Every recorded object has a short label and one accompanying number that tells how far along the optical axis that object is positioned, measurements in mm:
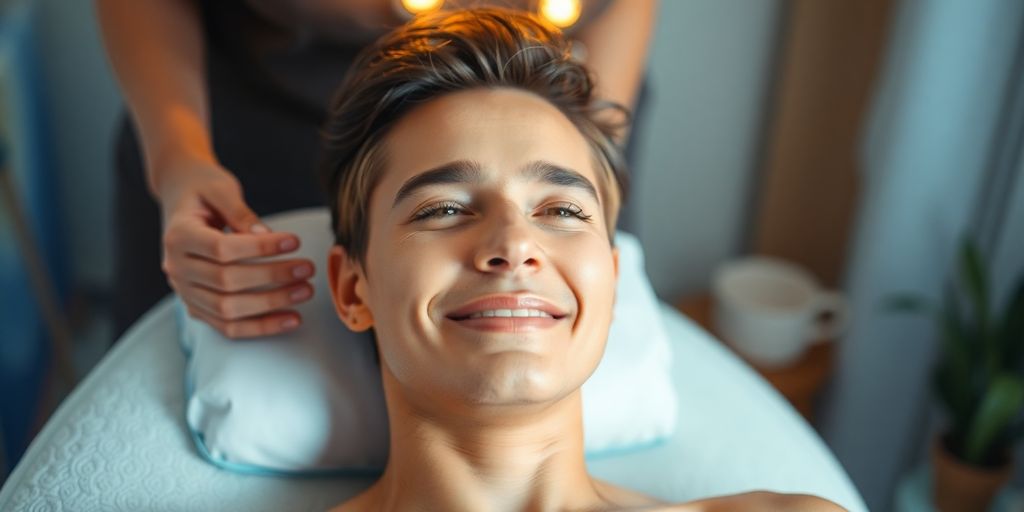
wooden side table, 2223
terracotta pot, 1822
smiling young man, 985
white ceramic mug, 2189
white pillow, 1206
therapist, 1185
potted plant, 1762
